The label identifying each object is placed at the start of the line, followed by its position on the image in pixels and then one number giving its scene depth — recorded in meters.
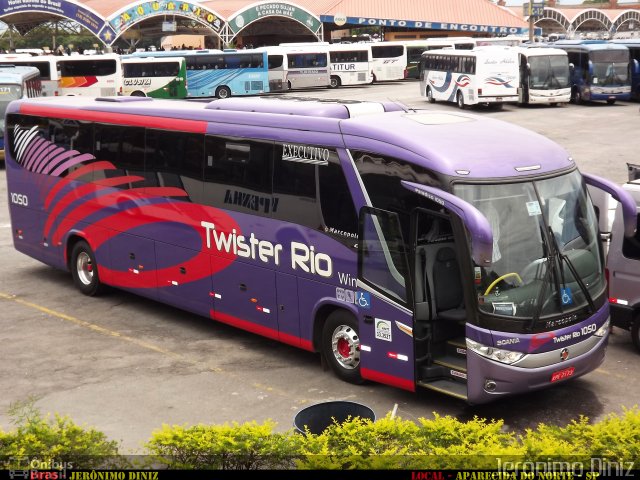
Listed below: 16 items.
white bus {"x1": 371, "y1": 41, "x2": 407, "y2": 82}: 65.31
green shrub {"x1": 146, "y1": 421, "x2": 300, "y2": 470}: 6.89
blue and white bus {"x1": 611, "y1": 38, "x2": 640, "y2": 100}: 48.47
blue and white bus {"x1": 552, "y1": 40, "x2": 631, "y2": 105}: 46.44
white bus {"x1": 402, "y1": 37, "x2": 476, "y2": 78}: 68.24
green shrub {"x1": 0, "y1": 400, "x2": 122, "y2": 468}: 6.82
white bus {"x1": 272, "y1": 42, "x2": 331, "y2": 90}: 58.47
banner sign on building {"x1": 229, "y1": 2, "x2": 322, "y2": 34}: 70.32
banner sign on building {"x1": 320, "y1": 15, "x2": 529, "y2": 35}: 81.88
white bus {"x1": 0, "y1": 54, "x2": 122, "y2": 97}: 47.59
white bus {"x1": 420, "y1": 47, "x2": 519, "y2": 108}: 43.72
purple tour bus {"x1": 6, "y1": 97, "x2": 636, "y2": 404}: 9.72
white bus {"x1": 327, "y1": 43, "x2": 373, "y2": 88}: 62.12
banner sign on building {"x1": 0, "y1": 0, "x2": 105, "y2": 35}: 62.41
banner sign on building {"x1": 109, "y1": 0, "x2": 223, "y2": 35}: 64.38
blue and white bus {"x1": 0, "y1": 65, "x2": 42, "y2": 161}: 31.72
